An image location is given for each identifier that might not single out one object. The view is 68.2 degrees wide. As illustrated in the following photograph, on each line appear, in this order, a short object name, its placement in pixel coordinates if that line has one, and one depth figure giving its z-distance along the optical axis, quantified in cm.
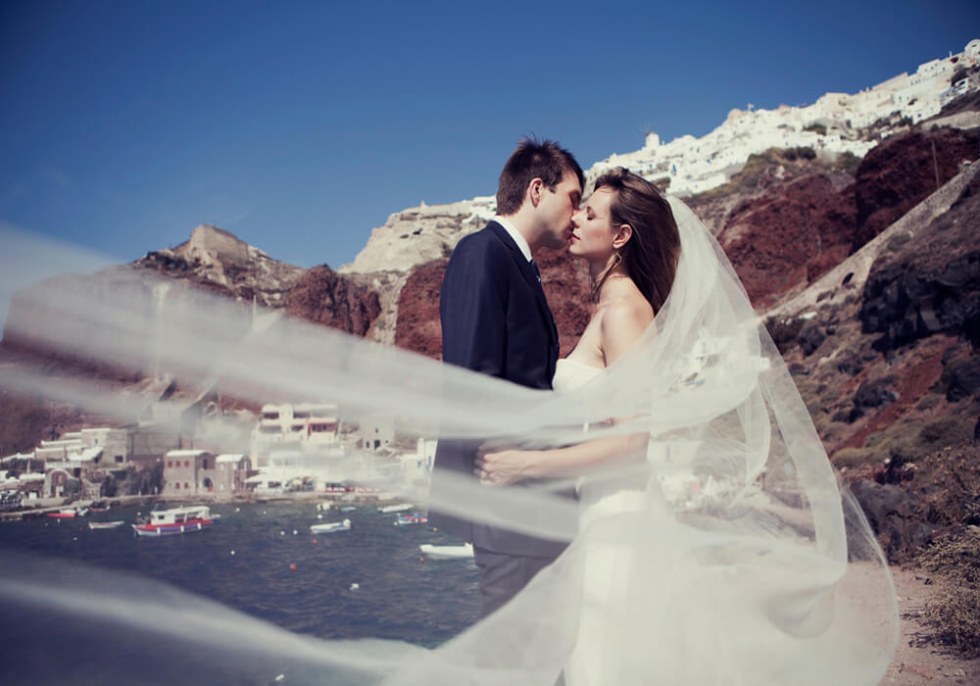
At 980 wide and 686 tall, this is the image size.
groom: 192
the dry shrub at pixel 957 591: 533
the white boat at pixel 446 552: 2179
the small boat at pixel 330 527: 2923
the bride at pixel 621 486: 185
